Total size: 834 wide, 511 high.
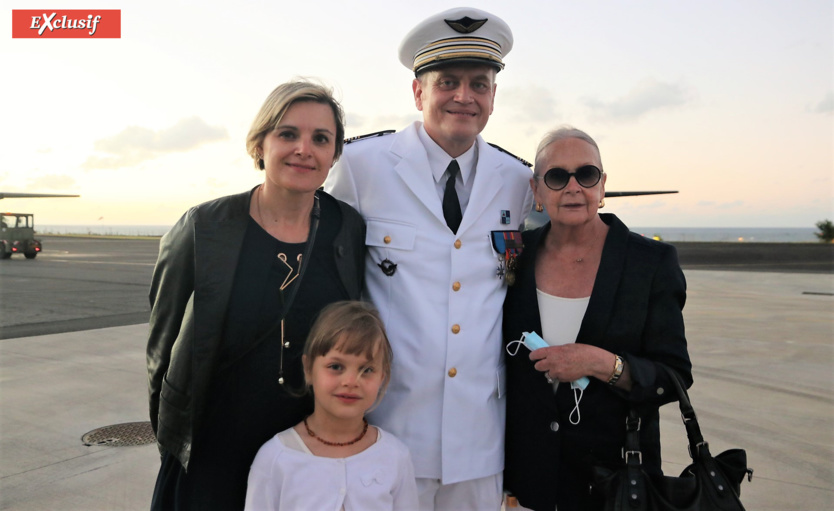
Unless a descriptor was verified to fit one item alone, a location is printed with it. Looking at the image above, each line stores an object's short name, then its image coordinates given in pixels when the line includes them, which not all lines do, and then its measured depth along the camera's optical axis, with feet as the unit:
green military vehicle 75.82
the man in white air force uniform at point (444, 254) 6.91
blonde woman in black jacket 5.98
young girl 5.59
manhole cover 12.56
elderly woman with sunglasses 6.32
